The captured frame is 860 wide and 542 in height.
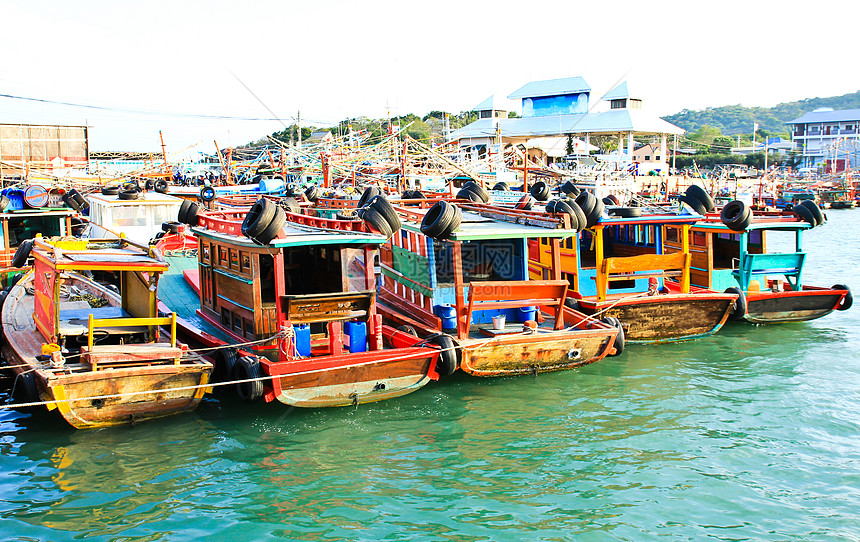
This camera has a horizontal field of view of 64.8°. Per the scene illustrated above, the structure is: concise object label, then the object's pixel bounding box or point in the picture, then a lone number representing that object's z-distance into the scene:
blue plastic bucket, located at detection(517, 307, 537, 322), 11.66
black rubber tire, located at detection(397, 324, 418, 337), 11.21
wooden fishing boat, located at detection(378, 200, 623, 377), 10.48
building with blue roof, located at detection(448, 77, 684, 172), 55.56
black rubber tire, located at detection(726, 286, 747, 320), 13.84
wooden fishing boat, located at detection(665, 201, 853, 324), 14.51
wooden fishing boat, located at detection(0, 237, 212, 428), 8.48
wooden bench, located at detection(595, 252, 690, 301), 12.76
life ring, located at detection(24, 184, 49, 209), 18.62
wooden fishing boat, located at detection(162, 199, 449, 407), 9.28
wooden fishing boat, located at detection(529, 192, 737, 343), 12.89
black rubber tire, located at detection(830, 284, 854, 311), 14.69
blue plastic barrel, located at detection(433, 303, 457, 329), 11.09
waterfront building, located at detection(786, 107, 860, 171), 89.44
